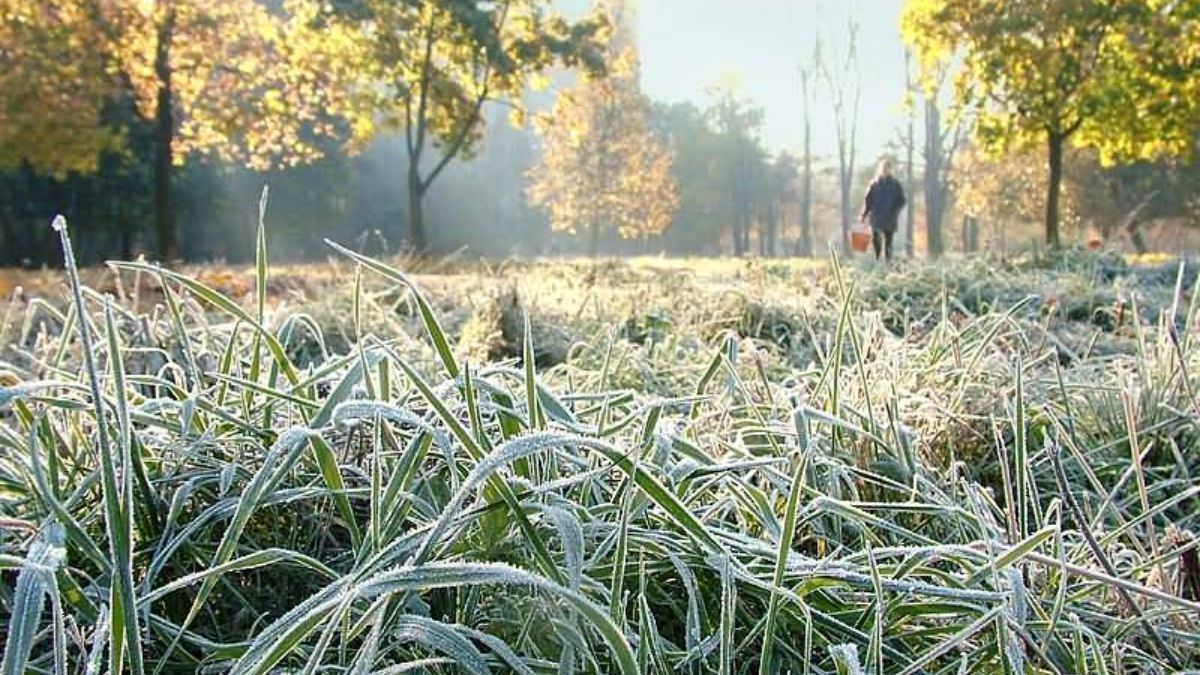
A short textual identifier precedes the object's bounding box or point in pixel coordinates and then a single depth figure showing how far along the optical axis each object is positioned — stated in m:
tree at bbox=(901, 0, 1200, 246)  13.23
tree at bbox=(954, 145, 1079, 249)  28.91
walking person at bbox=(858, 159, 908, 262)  10.89
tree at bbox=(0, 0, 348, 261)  11.84
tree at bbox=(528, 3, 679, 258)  28.56
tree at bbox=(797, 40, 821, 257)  34.78
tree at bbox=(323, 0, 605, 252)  17.08
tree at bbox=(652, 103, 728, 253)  39.84
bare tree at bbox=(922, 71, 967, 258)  29.83
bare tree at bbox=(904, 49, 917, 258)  31.62
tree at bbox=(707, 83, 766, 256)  39.69
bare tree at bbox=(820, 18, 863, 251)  34.23
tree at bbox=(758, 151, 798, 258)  42.40
